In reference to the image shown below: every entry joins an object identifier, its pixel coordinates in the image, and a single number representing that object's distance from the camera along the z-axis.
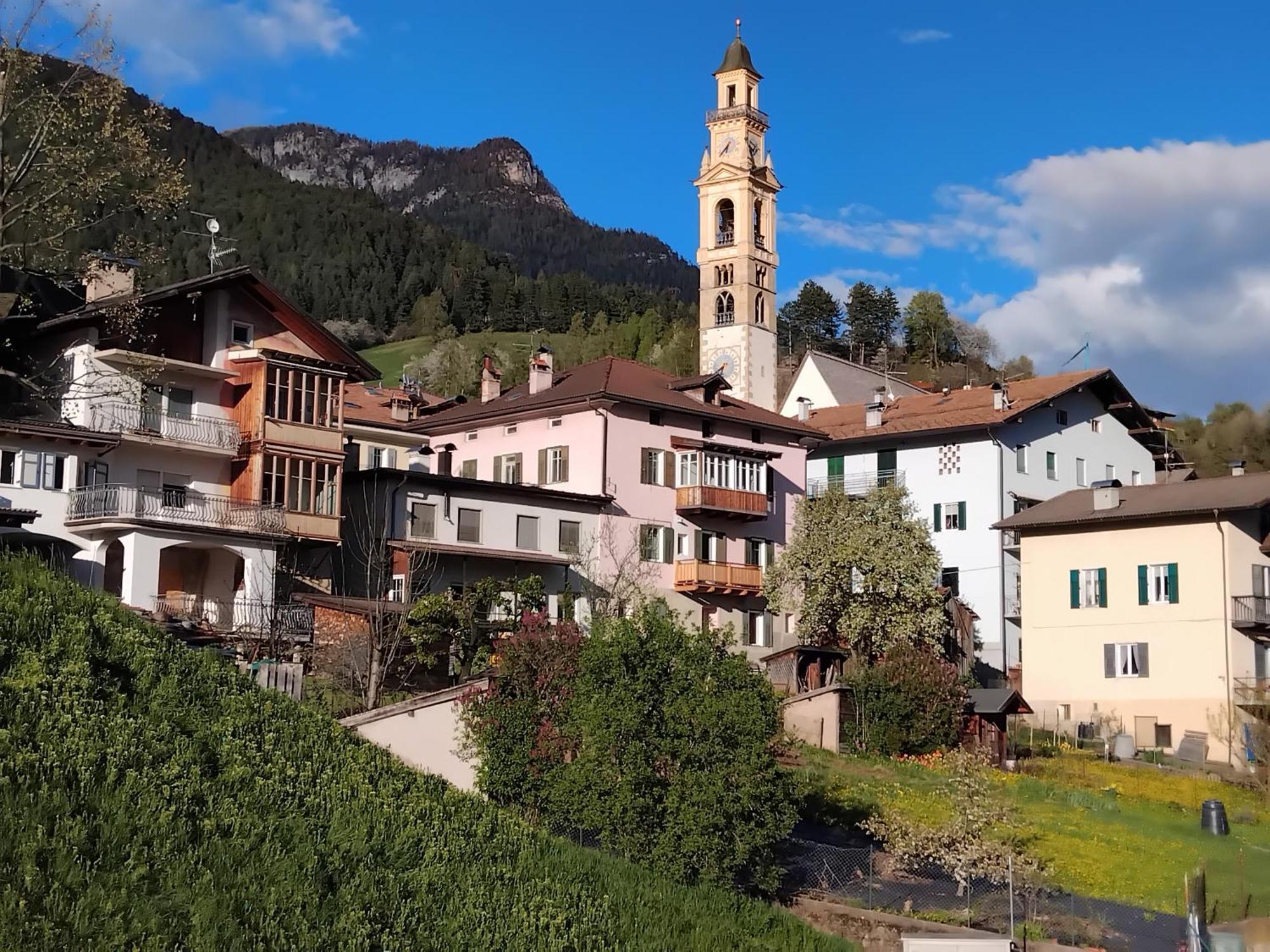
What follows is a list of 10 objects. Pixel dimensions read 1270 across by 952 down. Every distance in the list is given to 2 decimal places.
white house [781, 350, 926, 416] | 92.38
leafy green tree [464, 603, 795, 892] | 25.30
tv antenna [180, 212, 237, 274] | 53.75
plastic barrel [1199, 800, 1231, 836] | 37.84
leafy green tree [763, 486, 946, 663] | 55.66
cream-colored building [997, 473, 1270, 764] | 53.09
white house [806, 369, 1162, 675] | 65.94
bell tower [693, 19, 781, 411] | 107.88
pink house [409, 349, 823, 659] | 58.78
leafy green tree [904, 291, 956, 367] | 142.88
